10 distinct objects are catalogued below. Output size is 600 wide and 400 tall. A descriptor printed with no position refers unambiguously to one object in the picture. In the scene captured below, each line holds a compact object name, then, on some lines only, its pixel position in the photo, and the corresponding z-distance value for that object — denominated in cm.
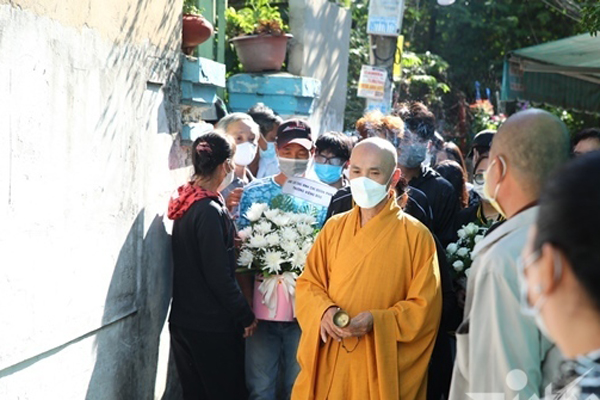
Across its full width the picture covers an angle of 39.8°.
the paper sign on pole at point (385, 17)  966
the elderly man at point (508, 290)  271
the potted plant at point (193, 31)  614
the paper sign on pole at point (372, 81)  975
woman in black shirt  503
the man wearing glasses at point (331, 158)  608
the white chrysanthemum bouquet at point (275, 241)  516
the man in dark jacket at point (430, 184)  557
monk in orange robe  420
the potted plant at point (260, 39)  830
